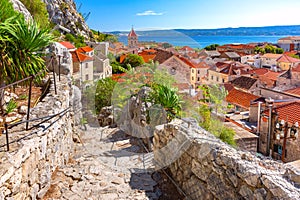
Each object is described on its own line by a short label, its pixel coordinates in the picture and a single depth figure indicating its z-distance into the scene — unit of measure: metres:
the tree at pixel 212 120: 8.91
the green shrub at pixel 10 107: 5.09
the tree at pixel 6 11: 5.67
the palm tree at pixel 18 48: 5.35
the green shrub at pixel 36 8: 15.51
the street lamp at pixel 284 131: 11.07
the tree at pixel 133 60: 31.97
